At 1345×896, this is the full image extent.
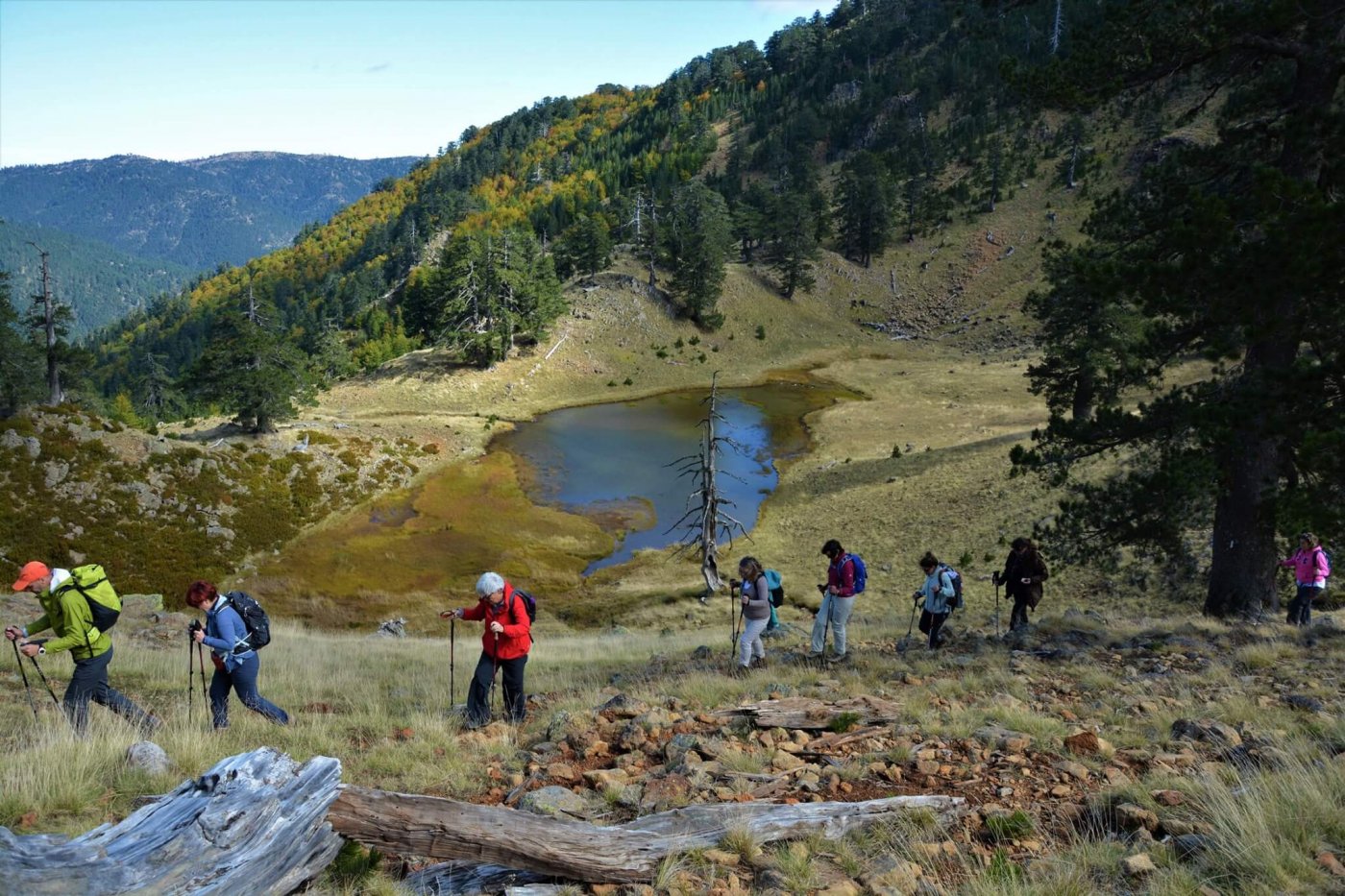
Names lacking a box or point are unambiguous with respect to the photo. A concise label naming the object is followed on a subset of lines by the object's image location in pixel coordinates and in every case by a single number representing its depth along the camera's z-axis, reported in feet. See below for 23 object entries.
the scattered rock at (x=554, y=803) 18.83
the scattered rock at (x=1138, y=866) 13.98
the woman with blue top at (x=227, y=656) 26.43
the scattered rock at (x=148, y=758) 20.26
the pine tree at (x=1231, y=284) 30.27
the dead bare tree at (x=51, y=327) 131.23
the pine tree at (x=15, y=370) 107.45
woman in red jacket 27.55
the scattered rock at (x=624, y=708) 28.66
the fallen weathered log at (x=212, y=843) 11.94
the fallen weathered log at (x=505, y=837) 15.03
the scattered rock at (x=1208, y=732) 21.02
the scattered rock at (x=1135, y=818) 15.90
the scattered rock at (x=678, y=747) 23.34
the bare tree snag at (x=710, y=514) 89.04
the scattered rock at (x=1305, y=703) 23.84
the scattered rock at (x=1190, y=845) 14.48
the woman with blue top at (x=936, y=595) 41.04
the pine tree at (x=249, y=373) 130.82
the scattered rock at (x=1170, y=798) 16.56
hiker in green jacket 24.77
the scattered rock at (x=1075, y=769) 19.55
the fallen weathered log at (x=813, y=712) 25.73
